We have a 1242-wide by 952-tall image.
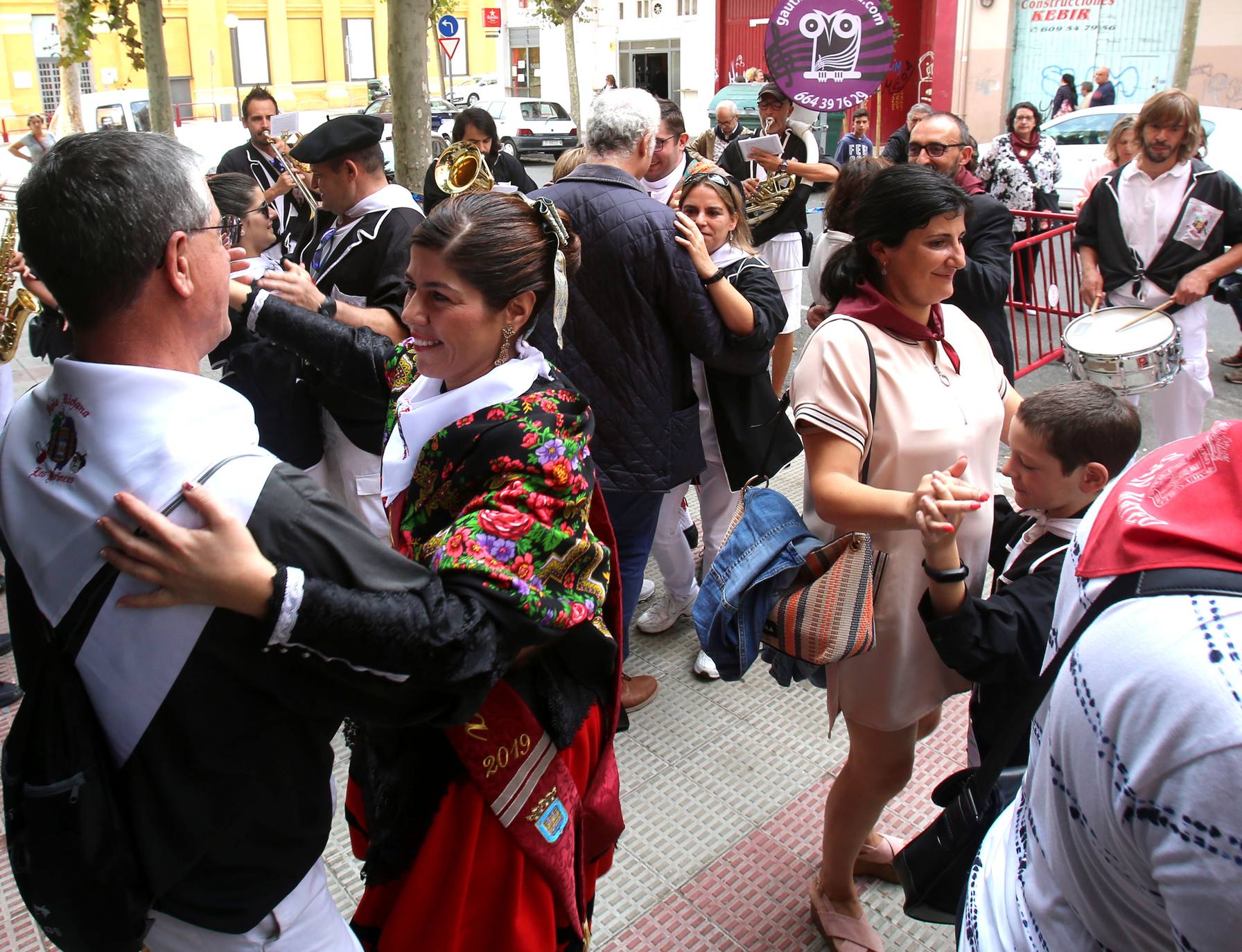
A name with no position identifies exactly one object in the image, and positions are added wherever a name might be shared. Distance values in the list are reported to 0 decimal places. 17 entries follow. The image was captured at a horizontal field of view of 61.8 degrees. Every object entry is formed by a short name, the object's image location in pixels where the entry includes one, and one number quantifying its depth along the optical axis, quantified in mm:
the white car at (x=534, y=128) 26953
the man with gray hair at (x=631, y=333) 3225
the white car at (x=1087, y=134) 12250
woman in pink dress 2262
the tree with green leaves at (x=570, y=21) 28328
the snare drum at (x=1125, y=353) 4277
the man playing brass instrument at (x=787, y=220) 5840
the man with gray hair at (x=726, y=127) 9386
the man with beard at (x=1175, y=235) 5113
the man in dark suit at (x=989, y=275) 4359
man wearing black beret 3432
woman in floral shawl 1621
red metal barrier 7367
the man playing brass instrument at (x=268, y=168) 4453
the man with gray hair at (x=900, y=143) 8734
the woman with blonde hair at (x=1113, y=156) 7594
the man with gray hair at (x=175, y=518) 1336
